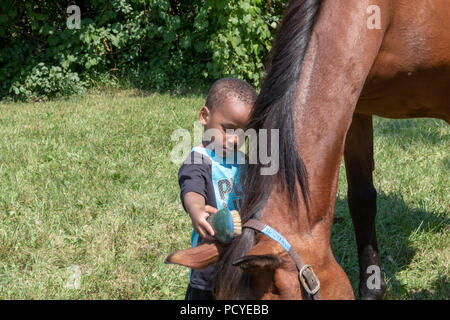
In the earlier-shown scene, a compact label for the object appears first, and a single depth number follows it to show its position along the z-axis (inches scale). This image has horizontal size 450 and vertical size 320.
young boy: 80.7
